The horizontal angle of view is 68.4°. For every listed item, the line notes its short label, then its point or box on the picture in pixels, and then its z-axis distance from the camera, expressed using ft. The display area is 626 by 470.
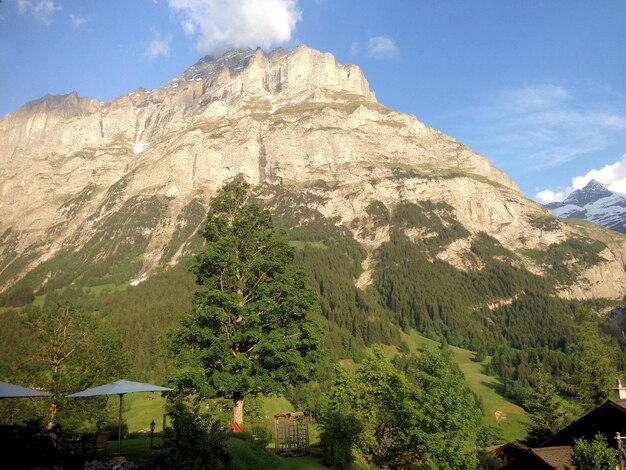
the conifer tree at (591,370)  213.17
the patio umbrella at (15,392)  79.86
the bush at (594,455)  81.87
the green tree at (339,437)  101.14
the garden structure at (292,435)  108.58
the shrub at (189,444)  56.80
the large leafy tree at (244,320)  103.50
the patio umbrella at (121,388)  89.79
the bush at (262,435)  99.61
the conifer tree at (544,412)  195.42
